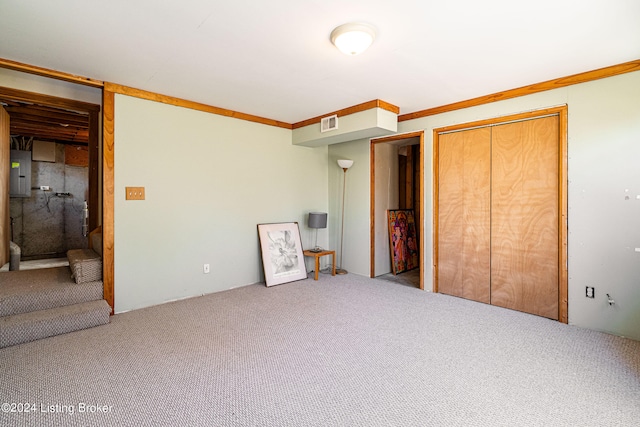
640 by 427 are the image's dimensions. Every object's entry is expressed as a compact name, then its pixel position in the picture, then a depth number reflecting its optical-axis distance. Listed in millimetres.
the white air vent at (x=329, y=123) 3982
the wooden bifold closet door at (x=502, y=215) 3102
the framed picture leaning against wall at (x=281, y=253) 4289
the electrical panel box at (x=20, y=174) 5430
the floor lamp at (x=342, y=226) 4930
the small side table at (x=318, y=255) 4535
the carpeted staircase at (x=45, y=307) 2480
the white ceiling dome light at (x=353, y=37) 2022
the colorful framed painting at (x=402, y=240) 5004
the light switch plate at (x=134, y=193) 3230
